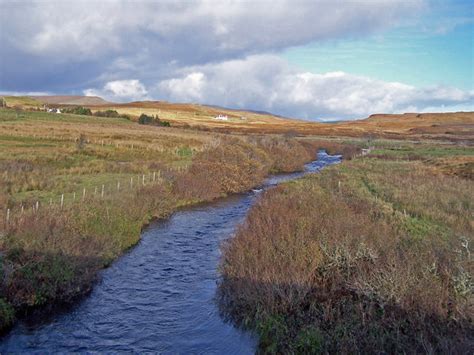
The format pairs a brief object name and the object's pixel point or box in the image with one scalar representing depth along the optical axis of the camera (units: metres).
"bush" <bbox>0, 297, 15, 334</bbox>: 12.32
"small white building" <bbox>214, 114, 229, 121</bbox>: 185.25
